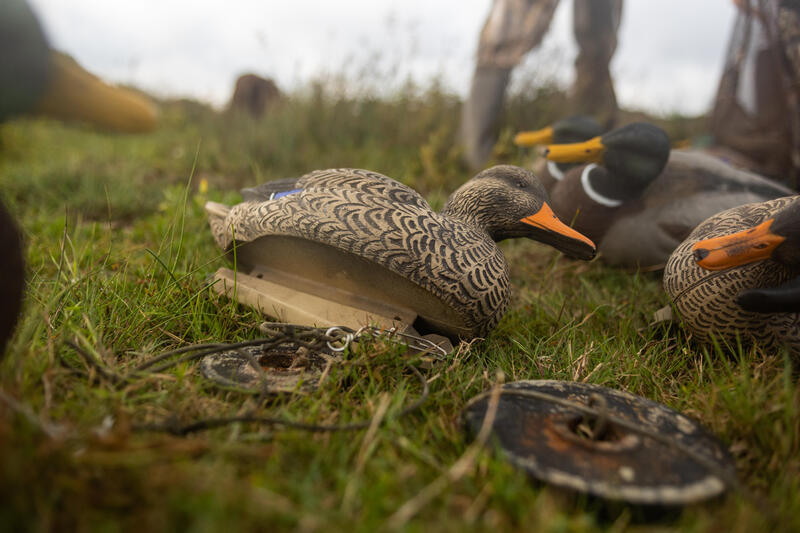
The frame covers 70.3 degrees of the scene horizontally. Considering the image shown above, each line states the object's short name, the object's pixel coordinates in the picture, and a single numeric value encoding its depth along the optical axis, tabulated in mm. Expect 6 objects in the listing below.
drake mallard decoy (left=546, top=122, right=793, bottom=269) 618
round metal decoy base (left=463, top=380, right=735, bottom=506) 282
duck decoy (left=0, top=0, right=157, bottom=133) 264
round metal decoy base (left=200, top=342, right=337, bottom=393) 368
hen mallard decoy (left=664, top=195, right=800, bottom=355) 383
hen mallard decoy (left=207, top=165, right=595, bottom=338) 412
